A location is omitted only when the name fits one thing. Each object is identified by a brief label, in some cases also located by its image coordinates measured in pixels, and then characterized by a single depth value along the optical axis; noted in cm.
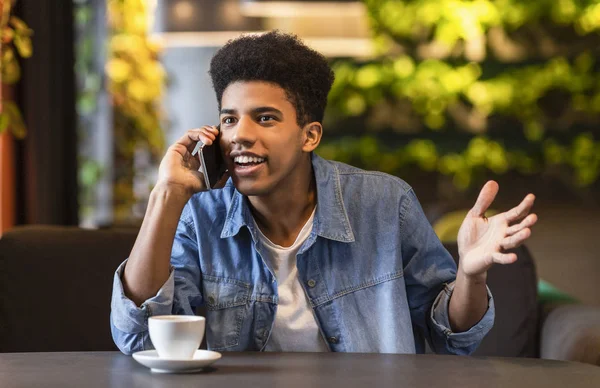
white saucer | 204
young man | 244
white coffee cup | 206
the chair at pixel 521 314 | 292
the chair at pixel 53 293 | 278
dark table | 200
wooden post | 366
